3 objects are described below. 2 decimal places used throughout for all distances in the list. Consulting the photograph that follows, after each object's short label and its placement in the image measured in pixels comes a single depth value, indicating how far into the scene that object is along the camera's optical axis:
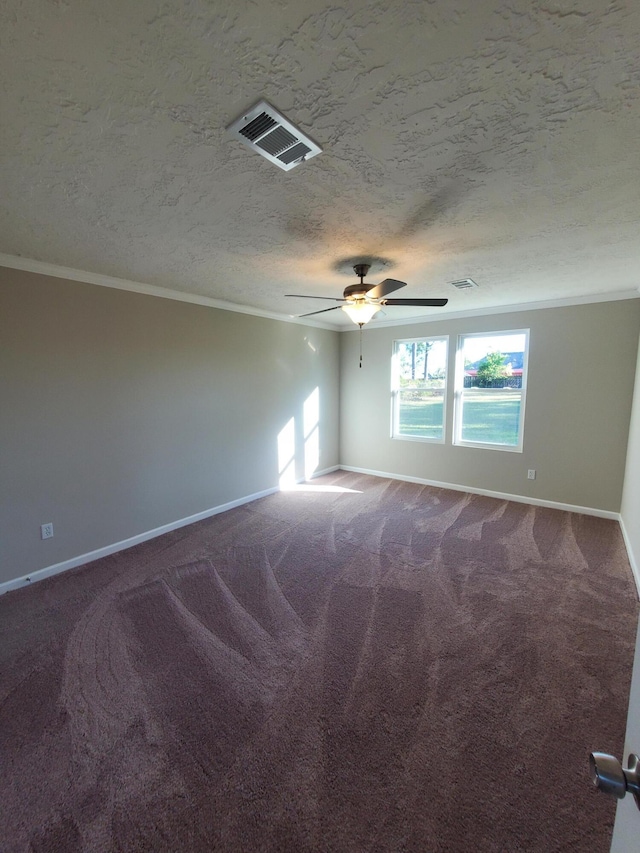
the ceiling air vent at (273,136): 1.26
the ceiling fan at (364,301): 2.51
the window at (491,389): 4.49
